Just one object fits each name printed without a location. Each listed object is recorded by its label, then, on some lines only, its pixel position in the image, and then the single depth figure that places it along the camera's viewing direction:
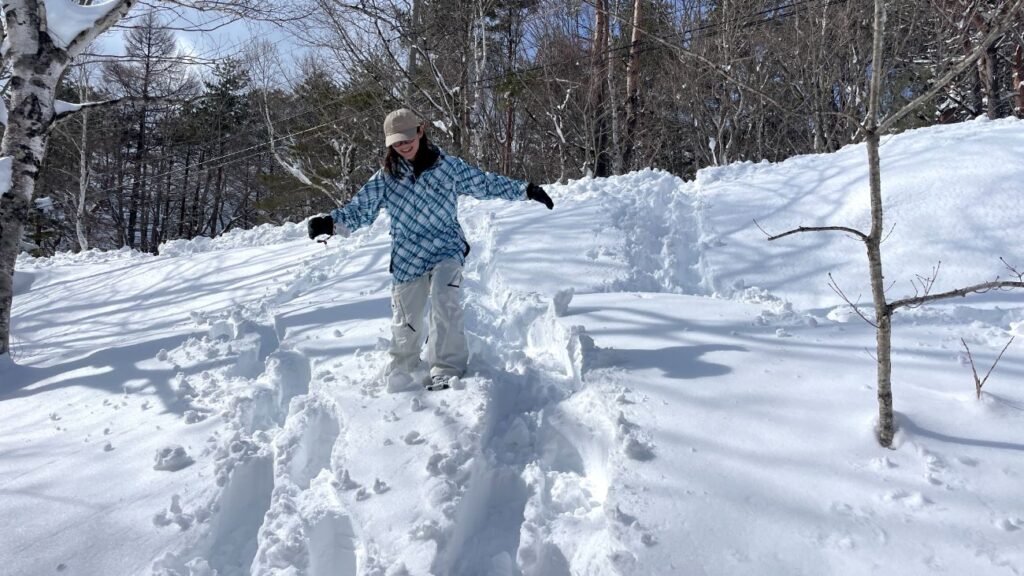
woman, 3.18
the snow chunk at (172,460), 2.64
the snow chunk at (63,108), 5.07
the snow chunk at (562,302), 3.95
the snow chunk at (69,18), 4.83
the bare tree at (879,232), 1.96
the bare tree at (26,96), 4.66
